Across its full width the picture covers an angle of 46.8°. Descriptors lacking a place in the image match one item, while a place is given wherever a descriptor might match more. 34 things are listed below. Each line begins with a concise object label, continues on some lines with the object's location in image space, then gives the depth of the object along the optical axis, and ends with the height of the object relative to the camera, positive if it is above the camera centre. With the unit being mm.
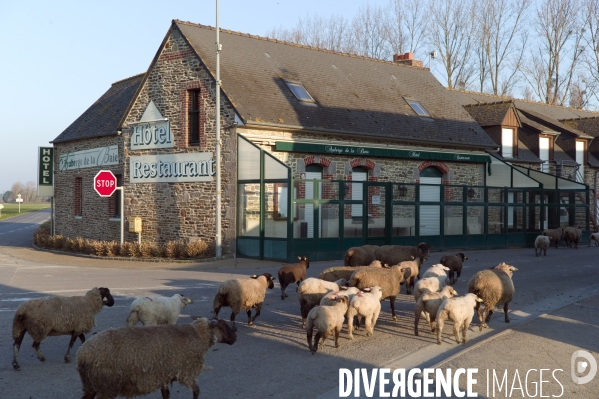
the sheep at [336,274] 12656 -1297
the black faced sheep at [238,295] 10719 -1446
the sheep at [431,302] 10397 -1484
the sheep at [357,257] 15680 -1228
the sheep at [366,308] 10086 -1538
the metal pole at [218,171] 22984 +1061
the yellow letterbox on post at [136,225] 26266 -870
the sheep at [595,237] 31091 -1453
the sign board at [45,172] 33719 +1451
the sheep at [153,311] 9258 -1478
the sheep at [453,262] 15898 -1337
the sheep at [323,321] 9125 -1562
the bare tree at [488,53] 56344 +12518
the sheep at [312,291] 10711 -1360
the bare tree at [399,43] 55875 +13048
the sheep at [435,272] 12732 -1263
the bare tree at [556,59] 56062 +12016
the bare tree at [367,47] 57112 +13042
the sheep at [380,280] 11461 -1279
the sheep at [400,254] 15937 -1159
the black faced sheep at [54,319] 8297 -1430
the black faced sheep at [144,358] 6320 -1471
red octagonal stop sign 26719 +693
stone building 23047 +1688
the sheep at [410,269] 14188 -1363
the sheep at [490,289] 11086 -1368
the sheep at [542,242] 24750 -1339
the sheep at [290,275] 13805 -1438
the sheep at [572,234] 29219 -1240
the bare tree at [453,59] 55781 +11765
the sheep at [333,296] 9711 -1341
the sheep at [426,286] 11062 -1319
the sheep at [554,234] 28141 -1194
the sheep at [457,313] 9914 -1562
